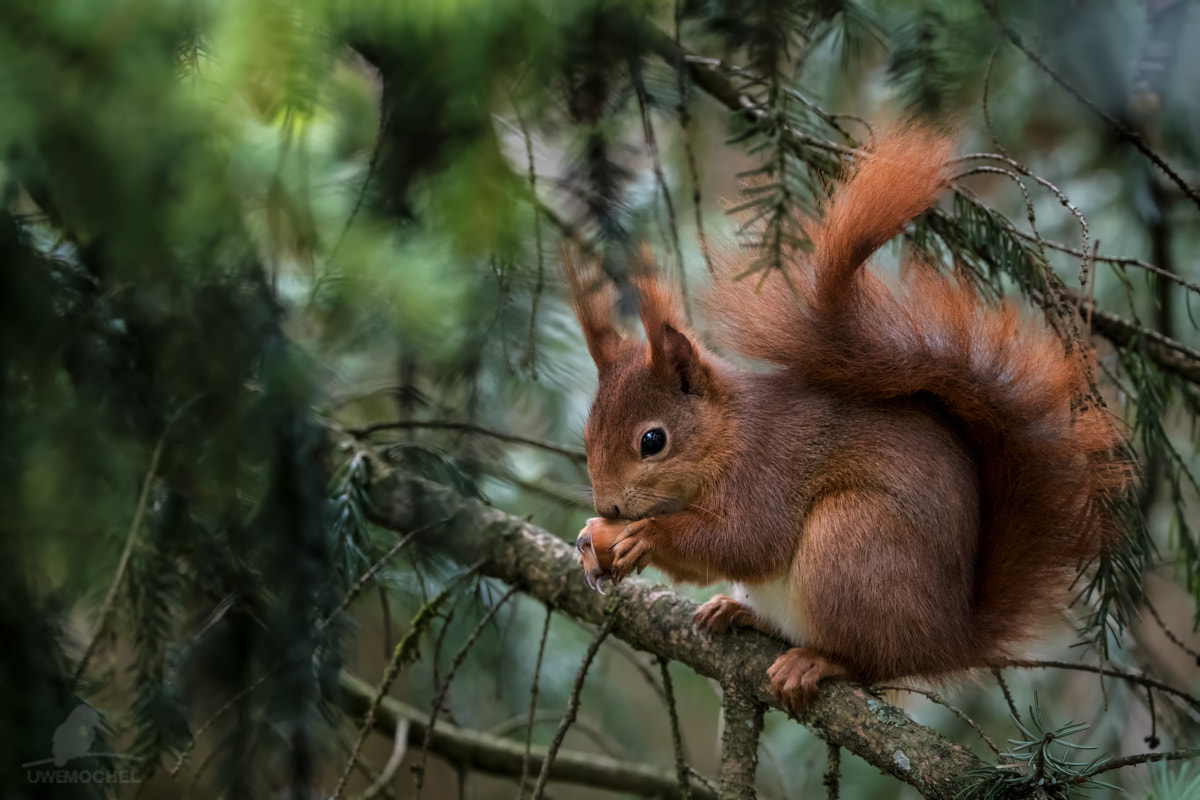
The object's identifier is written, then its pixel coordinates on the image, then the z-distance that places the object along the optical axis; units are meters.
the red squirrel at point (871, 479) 5.83
